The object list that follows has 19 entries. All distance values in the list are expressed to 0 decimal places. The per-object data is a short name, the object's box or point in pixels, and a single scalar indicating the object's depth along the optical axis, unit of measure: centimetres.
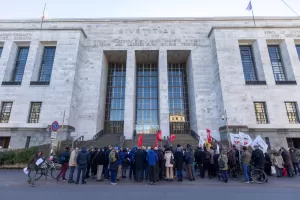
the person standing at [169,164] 956
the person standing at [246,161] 896
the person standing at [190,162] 971
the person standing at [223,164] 914
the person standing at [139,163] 941
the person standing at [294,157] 1153
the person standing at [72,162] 910
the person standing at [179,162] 950
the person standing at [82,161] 893
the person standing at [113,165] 890
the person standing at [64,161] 959
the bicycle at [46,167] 970
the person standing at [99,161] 957
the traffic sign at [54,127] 1268
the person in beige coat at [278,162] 1095
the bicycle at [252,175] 921
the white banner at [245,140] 1286
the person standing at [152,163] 900
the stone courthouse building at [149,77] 2164
